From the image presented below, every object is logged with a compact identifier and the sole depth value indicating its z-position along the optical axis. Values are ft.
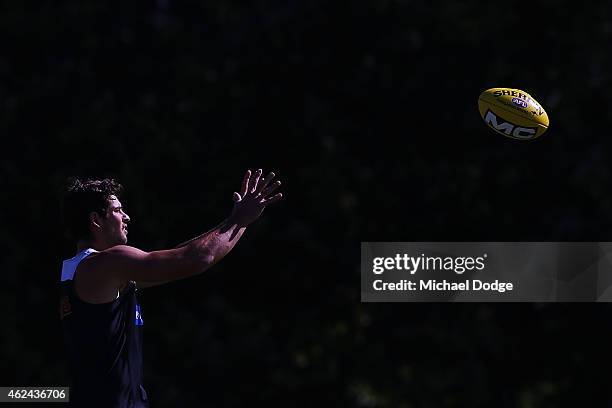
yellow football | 72.13
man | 46.73
